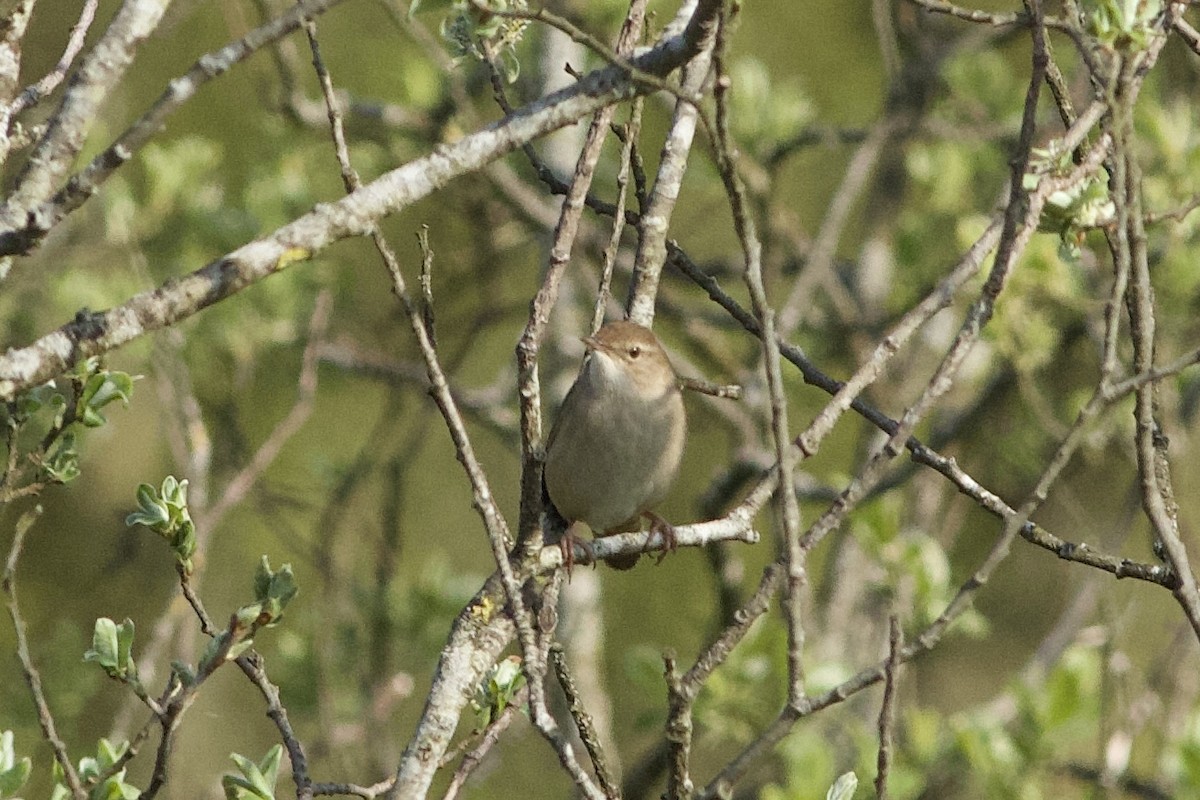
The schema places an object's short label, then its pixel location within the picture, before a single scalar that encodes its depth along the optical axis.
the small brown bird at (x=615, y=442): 7.84
